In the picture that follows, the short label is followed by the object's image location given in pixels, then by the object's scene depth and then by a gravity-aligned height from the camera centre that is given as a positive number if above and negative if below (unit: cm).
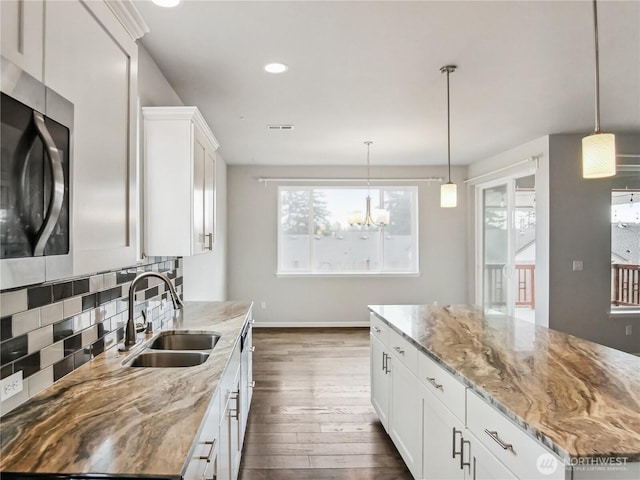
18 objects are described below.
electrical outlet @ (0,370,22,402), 119 -45
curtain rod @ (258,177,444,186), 652 +102
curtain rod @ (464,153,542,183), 493 +102
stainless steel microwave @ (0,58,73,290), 78 +13
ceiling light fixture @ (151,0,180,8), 201 +121
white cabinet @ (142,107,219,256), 245 +38
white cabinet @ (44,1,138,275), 104 +38
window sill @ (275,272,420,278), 651 -55
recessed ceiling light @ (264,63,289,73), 279 +123
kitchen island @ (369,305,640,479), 108 -54
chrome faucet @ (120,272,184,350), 199 -44
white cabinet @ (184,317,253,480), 123 -77
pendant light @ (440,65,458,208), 326 +39
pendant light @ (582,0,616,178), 184 +41
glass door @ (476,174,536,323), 548 -8
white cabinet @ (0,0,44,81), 81 +45
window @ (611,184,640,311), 489 -10
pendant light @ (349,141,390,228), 533 +32
